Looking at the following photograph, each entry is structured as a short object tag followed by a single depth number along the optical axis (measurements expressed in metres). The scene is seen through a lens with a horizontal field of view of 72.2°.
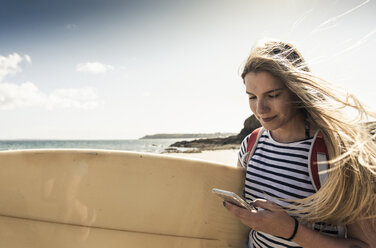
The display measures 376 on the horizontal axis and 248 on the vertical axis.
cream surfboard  1.43
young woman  0.88
